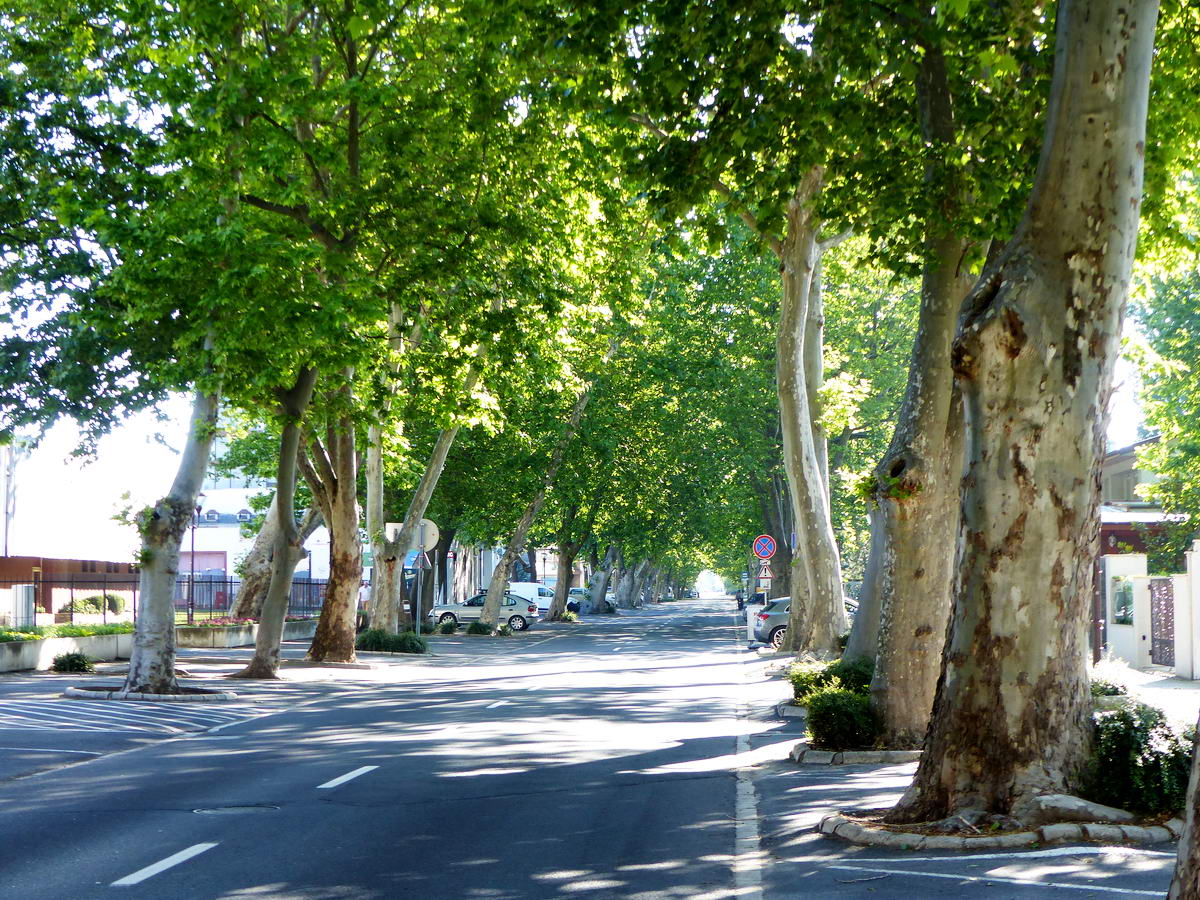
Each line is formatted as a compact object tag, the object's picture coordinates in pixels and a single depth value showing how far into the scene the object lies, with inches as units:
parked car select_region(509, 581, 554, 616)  2549.2
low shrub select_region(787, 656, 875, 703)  636.1
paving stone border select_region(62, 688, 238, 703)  813.2
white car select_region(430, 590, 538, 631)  2231.8
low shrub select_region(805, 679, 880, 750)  539.2
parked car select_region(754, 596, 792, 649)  1546.5
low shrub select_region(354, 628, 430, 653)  1379.2
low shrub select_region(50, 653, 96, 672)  1014.4
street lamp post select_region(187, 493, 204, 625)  1554.3
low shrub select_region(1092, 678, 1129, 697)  533.3
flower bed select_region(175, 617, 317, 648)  1428.4
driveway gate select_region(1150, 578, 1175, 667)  1042.7
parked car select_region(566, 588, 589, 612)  3130.2
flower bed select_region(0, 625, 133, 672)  1000.4
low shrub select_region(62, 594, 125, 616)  1533.0
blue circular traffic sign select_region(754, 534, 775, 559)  1605.6
